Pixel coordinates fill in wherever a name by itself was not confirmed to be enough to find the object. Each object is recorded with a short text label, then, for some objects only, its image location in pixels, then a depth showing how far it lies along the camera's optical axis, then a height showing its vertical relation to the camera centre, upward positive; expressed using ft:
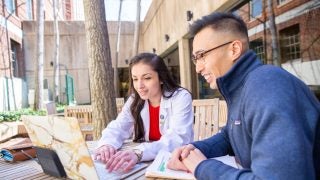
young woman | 7.18 -0.63
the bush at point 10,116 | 26.66 -2.36
